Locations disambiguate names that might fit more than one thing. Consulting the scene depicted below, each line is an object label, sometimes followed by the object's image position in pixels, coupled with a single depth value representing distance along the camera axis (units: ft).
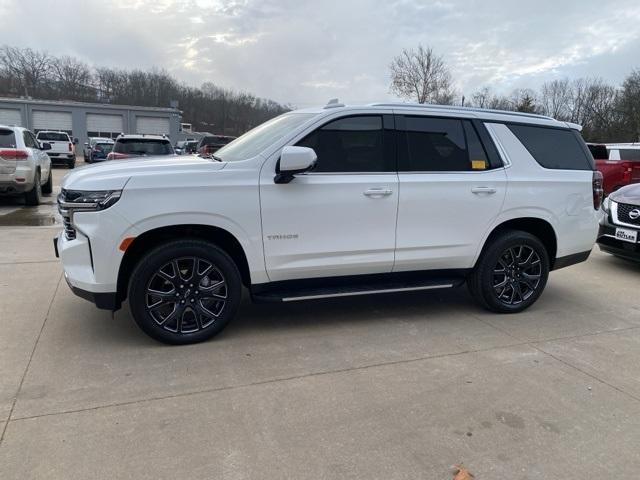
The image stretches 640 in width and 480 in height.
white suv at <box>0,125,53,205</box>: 32.40
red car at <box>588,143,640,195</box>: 43.24
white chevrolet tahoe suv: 12.19
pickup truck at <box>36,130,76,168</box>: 89.14
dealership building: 143.33
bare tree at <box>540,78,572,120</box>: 234.38
